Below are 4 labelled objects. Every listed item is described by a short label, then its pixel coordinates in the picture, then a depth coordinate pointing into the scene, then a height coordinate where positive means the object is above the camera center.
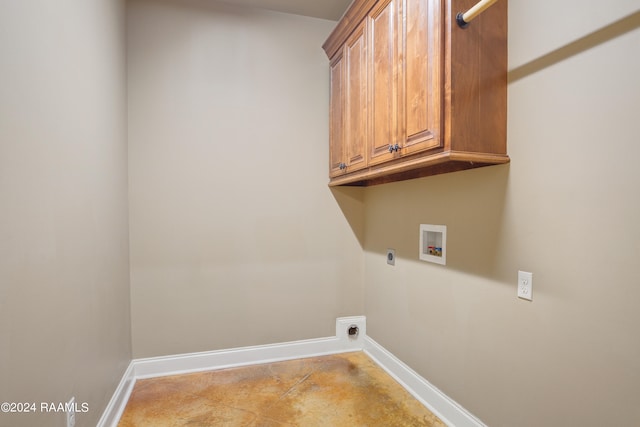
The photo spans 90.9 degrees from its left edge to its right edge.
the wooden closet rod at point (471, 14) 1.18 +0.78
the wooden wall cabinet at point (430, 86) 1.33 +0.57
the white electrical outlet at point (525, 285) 1.34 -0.33
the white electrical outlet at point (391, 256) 2.36 -0.38
